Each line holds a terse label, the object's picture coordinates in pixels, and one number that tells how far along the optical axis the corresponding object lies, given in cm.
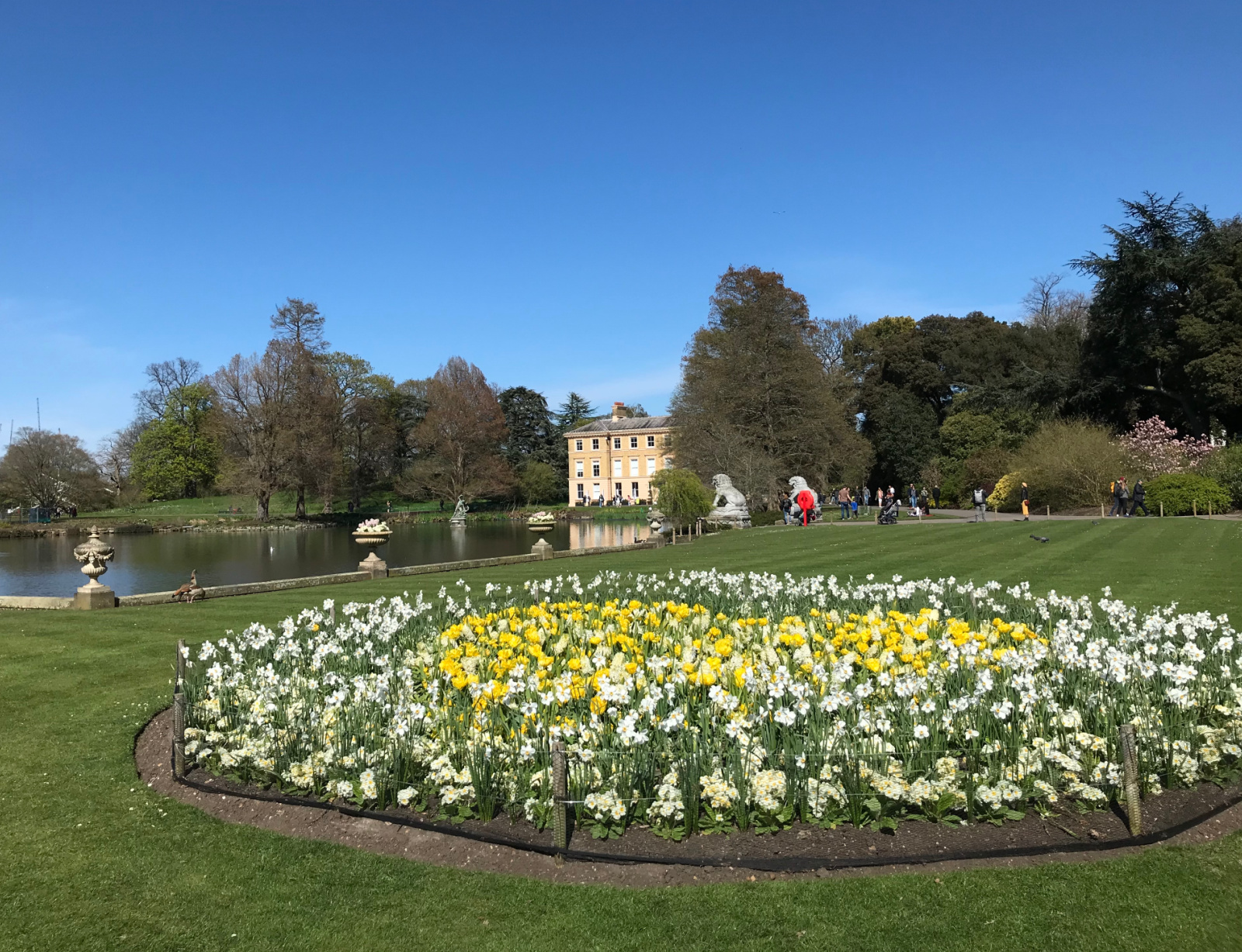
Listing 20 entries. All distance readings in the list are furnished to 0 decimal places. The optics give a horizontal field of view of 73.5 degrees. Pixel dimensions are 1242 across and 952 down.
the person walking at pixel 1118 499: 2750
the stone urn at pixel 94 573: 1295
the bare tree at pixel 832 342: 5997
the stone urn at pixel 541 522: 4425
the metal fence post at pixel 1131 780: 417
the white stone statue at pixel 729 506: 3484
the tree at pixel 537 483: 7188
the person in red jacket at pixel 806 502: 3323
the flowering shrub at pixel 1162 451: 3106
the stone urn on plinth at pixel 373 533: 3366
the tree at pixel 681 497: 3412
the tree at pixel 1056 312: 5666
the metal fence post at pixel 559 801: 420
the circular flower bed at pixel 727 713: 438
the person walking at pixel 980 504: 2822
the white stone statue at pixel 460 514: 5553
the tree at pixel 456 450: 6444
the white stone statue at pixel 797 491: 3466
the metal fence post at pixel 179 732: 550
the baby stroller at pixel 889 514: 2930
